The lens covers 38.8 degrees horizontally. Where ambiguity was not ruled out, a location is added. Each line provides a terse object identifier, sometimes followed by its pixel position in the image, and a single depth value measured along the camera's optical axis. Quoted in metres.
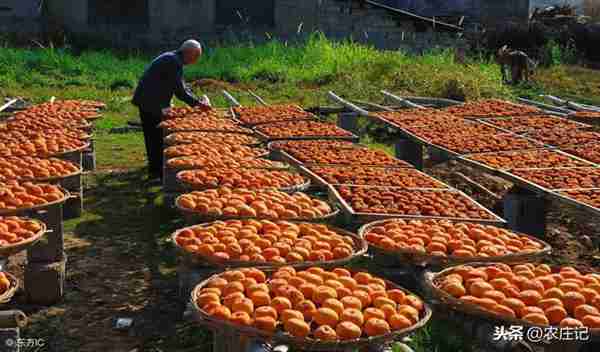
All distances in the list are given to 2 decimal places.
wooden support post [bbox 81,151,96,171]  10.09
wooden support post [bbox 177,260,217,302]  4.47
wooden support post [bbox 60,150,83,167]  7.50
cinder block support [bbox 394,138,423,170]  9.90
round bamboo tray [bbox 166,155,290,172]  6.86
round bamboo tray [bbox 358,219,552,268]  4.39
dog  17.77
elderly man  9.55
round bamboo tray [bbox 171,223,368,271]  4.24
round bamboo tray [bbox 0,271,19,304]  3.88
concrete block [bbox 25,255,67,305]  5.71
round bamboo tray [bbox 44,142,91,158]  7.30
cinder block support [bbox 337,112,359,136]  11.64
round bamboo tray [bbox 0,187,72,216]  5.14
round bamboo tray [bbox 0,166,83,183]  6.02
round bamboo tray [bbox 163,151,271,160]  7.32
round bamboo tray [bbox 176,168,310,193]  6.02
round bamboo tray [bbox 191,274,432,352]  3.33
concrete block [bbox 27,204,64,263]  5.71
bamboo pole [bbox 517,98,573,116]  11.35
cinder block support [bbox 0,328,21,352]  3.43
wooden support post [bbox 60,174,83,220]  7.54
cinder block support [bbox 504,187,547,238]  6.87
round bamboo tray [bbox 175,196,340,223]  5.25
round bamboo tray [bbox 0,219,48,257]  4.43
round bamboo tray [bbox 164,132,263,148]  8.05
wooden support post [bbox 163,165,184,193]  7.78
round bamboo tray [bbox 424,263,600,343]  3.52
